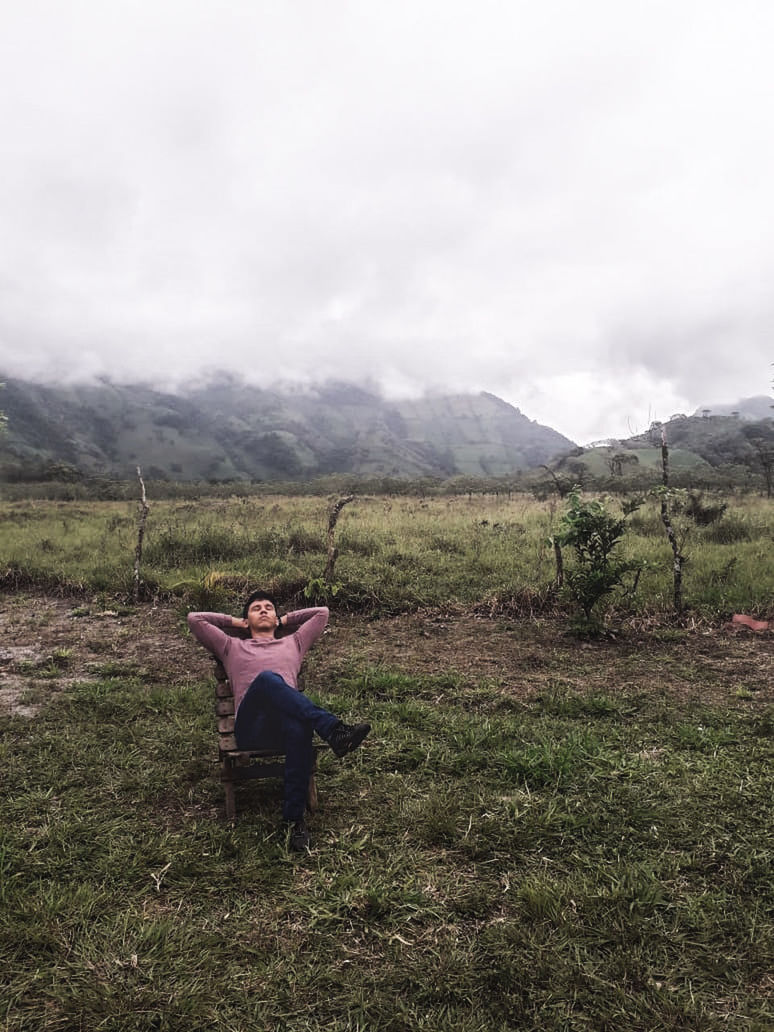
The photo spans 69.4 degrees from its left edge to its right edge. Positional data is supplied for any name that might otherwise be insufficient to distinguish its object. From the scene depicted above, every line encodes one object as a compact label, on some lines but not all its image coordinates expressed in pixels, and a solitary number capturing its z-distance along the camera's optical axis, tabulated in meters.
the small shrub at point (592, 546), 8.68
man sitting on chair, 3.92
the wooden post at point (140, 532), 11.36
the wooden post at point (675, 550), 8.98
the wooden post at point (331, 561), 10.52
